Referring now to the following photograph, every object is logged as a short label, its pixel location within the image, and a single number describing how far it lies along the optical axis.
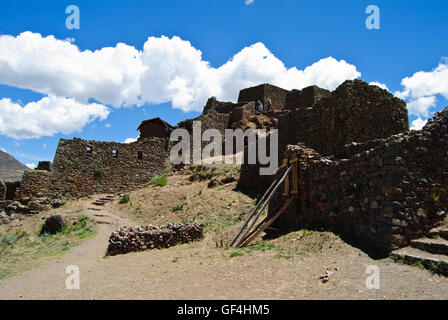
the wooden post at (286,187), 10.61
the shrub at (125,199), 20.25
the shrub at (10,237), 13.84
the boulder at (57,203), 20.58
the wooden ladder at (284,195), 9.85
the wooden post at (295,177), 10.23
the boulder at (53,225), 15.38
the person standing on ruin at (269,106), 31.13
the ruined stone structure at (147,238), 10.66
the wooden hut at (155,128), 31.50
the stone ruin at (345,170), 7.04
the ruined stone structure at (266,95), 32.19
